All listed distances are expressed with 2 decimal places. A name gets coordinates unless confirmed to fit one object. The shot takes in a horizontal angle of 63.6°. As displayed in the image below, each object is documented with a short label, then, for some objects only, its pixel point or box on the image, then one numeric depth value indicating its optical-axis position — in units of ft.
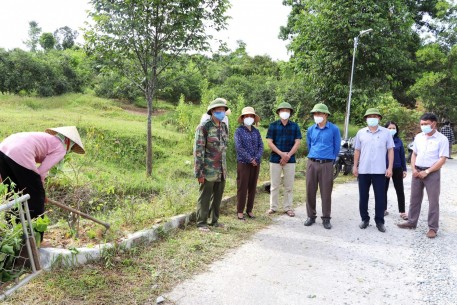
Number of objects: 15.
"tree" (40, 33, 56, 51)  138.82
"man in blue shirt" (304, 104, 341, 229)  16.44
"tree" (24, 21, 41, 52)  150.93
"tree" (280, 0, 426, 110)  42.37
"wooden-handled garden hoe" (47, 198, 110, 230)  11.78
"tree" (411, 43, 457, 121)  56.90
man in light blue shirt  16.08
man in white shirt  15.49
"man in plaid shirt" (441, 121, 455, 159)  42.78
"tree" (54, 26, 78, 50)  165.04
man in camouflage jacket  15.06
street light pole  41.31
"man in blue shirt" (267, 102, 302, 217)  17.63
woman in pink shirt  10.84
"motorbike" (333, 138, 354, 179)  31.53
